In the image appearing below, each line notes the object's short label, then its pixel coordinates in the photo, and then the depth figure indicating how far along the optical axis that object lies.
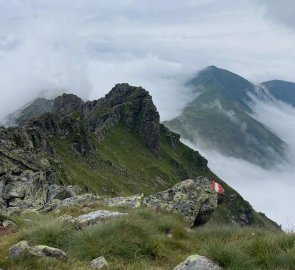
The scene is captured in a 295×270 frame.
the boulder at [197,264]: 8.29
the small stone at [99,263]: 8.80
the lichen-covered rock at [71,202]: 19.24
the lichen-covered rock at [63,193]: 27.11
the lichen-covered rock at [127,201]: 17.01
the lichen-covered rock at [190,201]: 16.74
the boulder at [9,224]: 14.15
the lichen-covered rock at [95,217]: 12.72
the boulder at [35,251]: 8.89
